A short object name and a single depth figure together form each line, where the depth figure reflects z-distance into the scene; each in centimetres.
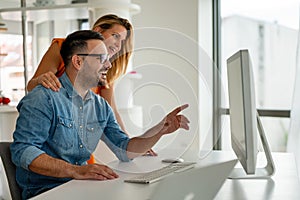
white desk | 127
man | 146
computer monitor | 131
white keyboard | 139
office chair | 157
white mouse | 167
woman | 165
